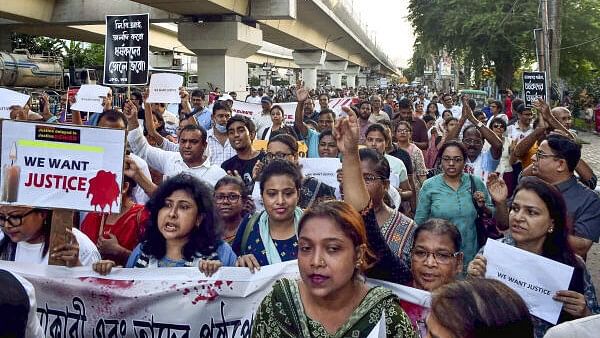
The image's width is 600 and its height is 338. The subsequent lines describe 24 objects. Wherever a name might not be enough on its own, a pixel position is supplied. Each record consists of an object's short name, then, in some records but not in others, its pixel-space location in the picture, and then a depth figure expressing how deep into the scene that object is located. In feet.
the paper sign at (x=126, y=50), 24.99
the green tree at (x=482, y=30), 97.19
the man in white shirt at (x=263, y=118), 30.26
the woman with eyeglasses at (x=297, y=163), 14.55
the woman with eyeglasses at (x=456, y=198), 14.89
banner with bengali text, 10.67
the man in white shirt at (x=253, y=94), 74.62
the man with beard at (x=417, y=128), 32.01
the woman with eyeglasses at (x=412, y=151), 21.44
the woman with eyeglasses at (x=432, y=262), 9.98
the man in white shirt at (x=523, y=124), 28.53
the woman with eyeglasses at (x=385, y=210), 12.19
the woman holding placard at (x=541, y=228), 10.08
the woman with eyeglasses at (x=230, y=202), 13.46
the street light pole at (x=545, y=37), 41.54
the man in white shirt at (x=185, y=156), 17.03
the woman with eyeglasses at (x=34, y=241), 10.52
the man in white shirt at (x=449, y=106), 42.67
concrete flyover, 73.51
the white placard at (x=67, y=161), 10.44
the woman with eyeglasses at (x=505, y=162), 22.35
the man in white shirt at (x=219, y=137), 23.25
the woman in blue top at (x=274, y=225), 11.32
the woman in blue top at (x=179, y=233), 10.85
